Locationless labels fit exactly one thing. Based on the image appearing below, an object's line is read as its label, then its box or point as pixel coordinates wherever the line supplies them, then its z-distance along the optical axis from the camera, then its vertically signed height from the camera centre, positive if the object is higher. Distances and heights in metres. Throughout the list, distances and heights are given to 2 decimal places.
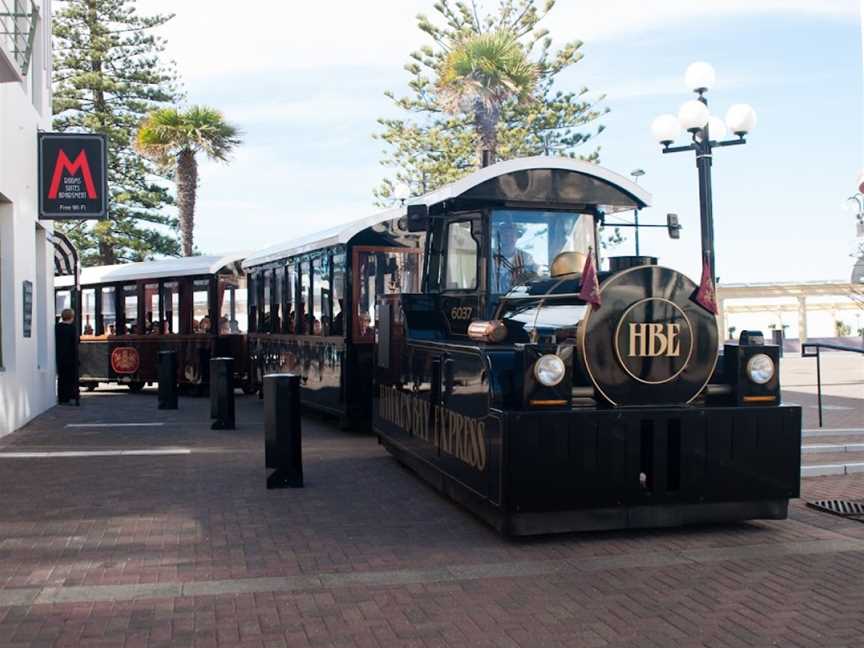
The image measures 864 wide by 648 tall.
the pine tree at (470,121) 35.28 +7.07
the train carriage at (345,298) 12.46 +0.26
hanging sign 15.17 +2.24
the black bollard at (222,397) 13.41 -1.06
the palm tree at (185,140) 31.86 +5.81
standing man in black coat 17.14 -0.59
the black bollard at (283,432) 8.64 -1.00
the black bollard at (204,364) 19.89 -0.89
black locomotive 6.31 -0.68
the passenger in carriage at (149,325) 21.05 -0.09
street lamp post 11.15 +2.26
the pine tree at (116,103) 38.59 +8.58
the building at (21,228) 12.73 +1.38
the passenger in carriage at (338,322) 12.70 -0.07
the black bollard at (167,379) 16.86 -1.01
